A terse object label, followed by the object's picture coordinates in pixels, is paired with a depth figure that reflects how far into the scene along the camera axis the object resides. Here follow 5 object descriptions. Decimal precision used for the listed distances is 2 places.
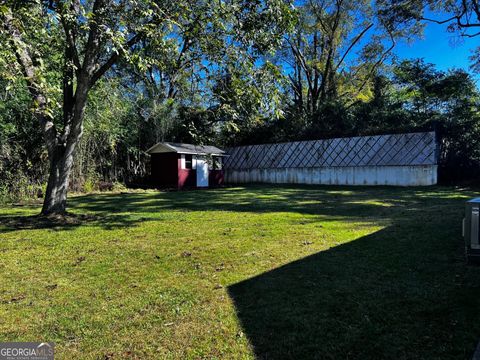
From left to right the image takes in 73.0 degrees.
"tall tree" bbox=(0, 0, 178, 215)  4.02
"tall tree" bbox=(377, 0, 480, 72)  12.44
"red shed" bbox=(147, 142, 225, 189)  14.52
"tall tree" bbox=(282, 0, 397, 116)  18.62
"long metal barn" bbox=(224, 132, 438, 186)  12.88
